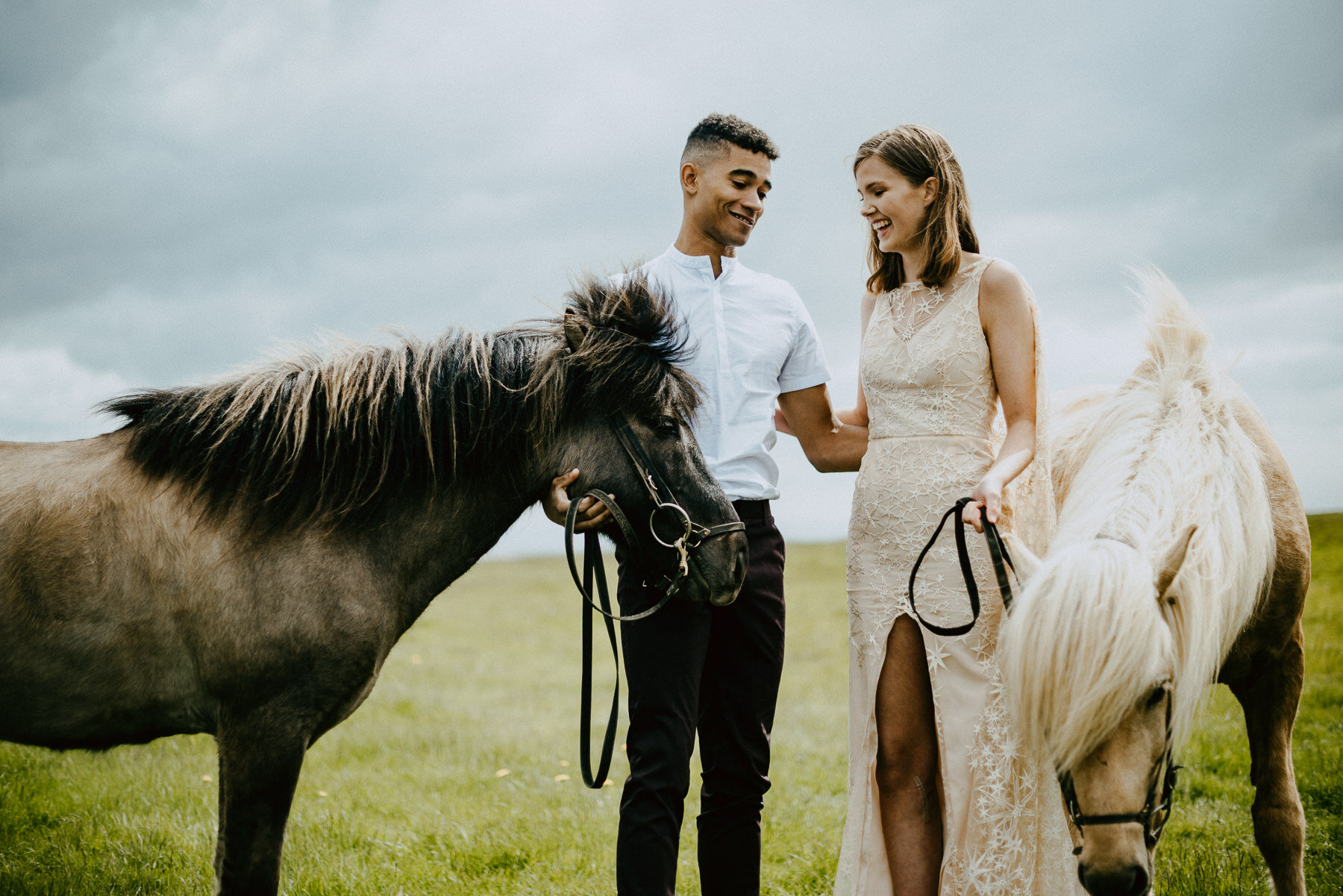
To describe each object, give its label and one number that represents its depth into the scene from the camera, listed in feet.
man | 9.09
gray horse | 8.43
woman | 8.80
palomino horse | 6.94
